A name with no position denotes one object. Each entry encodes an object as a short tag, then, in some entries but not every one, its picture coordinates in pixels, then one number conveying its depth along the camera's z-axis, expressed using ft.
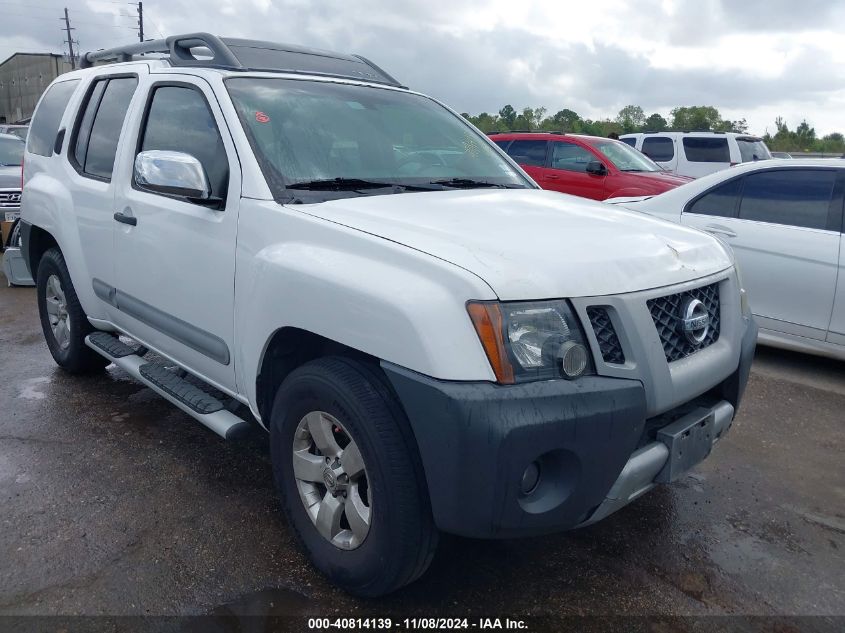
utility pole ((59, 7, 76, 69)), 192.85
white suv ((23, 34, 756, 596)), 6.88
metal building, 174.33
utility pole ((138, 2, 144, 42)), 154.61
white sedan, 16.40
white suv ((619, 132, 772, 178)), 46.96
